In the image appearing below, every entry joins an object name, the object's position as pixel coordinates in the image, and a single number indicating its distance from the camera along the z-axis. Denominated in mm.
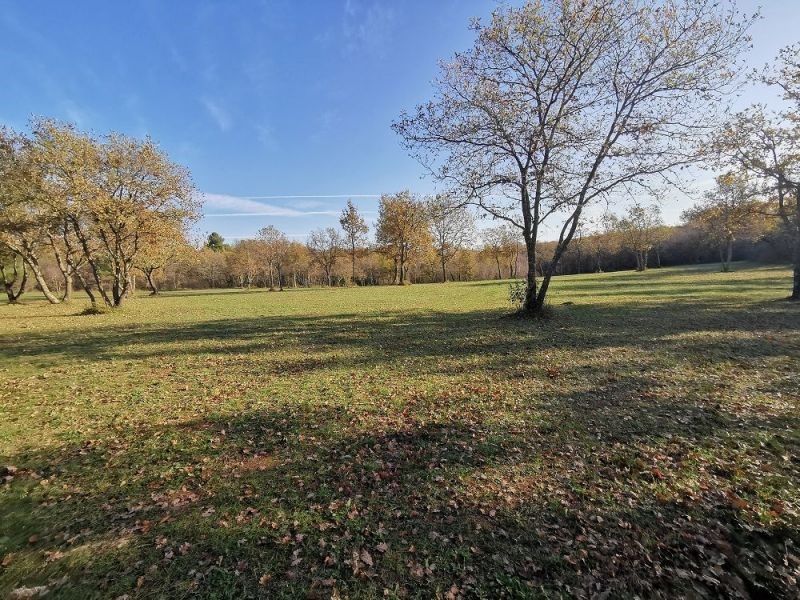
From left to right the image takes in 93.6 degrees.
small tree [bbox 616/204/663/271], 60000
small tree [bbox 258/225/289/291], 69000
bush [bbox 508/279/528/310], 19234
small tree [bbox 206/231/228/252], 110938
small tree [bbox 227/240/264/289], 71875
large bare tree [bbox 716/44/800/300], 17875
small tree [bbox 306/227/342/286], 71750
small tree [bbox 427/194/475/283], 63438
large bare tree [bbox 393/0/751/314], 14172
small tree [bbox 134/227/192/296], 26031
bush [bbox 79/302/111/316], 24297
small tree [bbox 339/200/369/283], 61969
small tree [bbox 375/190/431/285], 58281
